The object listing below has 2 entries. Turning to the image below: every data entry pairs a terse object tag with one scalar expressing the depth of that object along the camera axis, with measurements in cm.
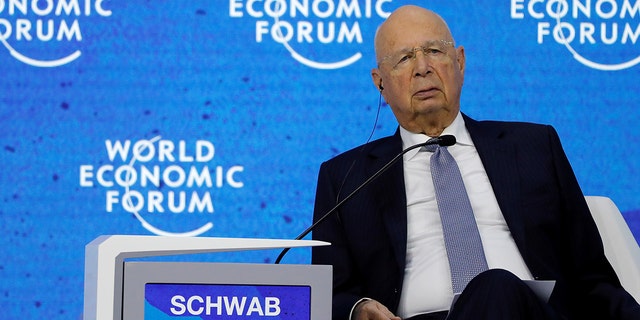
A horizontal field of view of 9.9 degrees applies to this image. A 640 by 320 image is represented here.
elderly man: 637
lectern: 575
